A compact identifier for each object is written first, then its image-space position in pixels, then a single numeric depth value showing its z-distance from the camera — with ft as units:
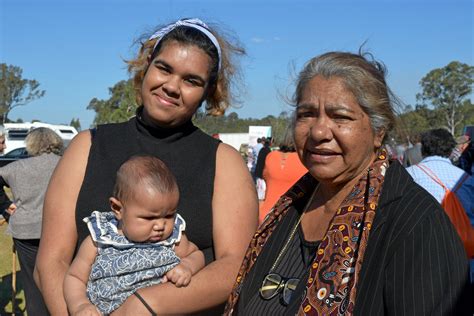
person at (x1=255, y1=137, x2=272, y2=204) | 42.52
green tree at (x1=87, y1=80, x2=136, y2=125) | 168.56
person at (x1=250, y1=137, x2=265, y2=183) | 62.74
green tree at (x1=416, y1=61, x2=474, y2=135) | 205.46
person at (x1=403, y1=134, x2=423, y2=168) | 26.65
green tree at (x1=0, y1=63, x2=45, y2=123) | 209.46
